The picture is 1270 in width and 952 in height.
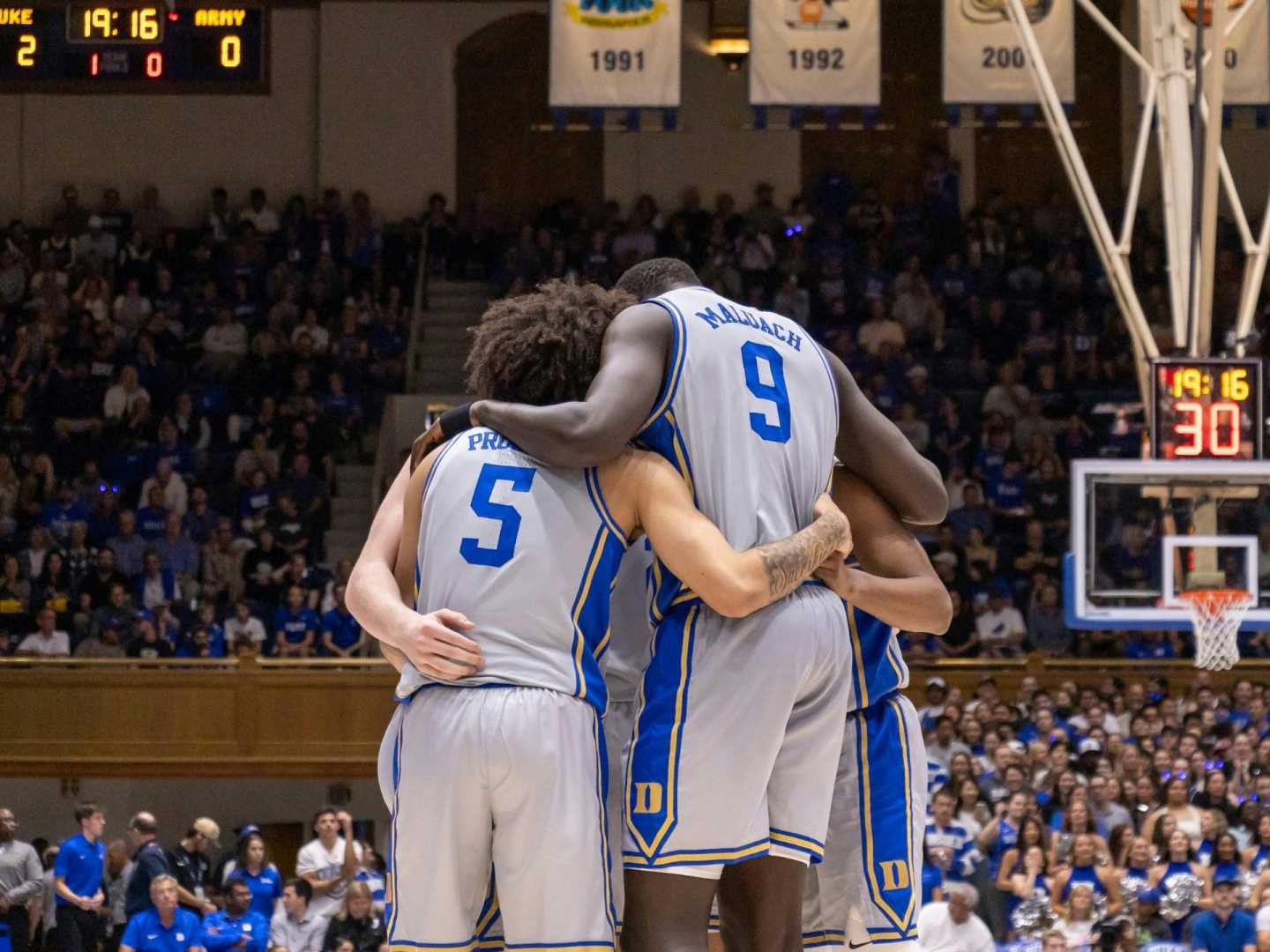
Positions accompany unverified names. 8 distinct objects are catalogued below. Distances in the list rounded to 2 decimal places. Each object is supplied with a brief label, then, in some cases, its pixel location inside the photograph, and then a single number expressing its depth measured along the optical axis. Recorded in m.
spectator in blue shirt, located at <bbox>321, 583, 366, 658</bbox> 18.17
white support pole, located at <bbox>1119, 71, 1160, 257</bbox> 14.87
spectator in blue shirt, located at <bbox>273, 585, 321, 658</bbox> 18.11
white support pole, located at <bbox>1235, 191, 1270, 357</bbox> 14.74
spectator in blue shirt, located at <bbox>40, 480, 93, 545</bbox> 19.05
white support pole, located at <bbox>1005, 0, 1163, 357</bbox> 15.31
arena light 21.48
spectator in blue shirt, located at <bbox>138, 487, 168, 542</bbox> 19.02
